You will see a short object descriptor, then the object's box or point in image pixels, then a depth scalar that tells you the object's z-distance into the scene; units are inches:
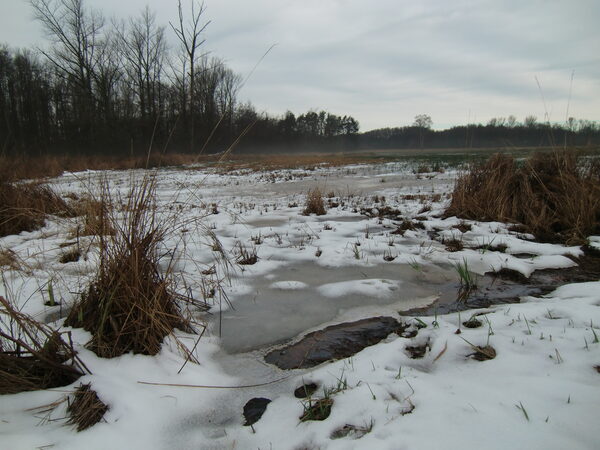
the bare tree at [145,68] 1200.2
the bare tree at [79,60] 1067.9
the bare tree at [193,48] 949.8
